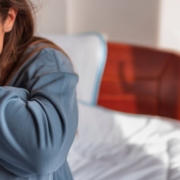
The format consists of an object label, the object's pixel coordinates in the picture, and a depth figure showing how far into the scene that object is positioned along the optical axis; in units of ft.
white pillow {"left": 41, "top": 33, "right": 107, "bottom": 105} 10.77
